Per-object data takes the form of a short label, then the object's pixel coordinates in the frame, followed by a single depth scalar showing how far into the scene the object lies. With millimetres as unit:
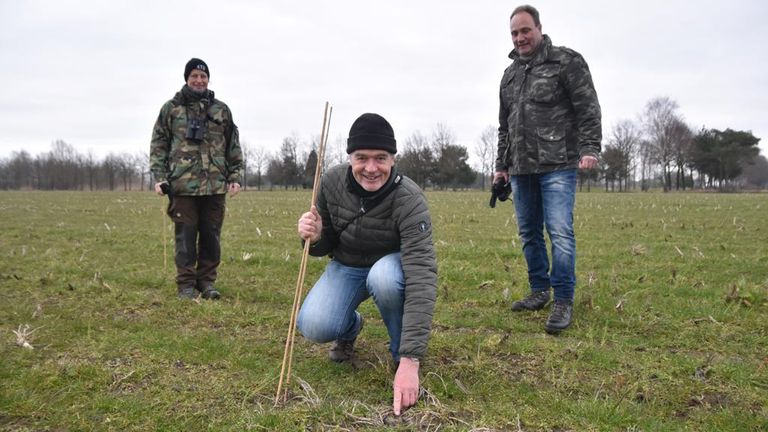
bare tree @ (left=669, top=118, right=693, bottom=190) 66750
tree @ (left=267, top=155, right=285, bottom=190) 95812
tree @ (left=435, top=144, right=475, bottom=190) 82438
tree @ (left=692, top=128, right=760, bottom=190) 68062
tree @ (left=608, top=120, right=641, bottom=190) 70625
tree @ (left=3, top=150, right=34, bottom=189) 113106
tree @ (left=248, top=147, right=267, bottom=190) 108625
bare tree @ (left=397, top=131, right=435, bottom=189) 81562
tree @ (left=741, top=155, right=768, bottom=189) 97188
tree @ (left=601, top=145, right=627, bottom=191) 68719
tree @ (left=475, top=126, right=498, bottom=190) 91375
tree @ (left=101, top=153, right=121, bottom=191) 104281
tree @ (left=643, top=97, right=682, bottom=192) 67500
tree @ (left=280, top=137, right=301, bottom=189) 93500
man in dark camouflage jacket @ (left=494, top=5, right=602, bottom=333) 4473
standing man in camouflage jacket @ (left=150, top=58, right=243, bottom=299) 5602
